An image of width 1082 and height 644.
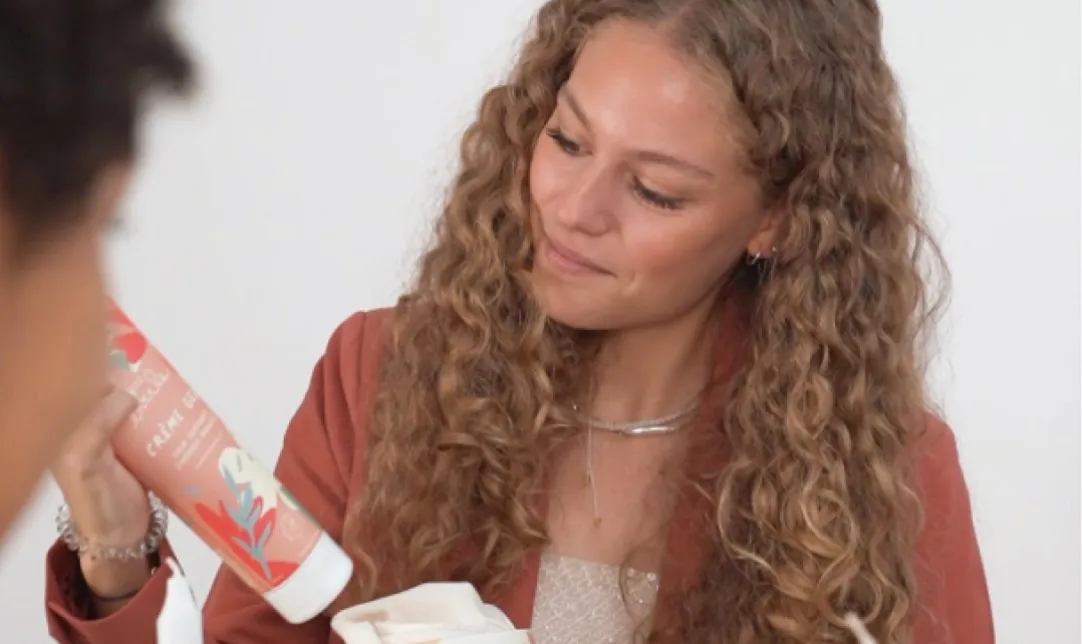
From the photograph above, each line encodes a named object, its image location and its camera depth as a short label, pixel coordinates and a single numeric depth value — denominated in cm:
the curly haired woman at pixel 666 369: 151
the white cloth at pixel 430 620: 137
